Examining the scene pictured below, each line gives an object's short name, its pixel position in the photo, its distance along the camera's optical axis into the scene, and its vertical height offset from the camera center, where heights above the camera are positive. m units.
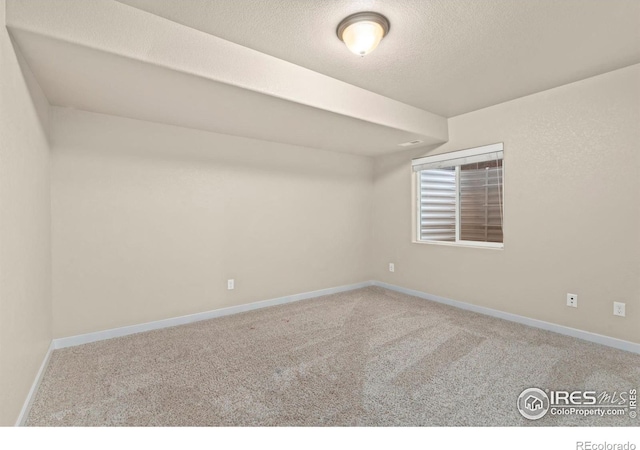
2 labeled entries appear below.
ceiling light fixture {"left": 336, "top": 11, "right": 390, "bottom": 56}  1.86 +1.17
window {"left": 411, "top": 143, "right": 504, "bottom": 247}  3.50 +0.29
